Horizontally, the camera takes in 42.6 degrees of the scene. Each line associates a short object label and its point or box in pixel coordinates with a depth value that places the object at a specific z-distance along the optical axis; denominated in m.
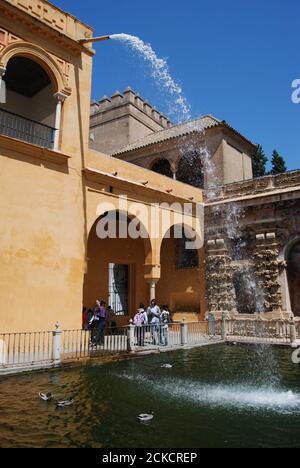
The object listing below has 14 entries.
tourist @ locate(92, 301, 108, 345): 12.12
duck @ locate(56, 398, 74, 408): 6.00
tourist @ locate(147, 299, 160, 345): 12.49
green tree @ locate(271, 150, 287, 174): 31.21
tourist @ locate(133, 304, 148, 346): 12.18
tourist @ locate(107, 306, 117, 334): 15.62
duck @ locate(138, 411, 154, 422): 5.41
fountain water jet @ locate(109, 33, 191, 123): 12.02
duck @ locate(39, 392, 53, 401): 6.36
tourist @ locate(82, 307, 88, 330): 13.92
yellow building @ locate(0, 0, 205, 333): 10.38
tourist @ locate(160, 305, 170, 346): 12.55
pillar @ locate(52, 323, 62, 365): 9.16
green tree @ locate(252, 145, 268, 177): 32.16
